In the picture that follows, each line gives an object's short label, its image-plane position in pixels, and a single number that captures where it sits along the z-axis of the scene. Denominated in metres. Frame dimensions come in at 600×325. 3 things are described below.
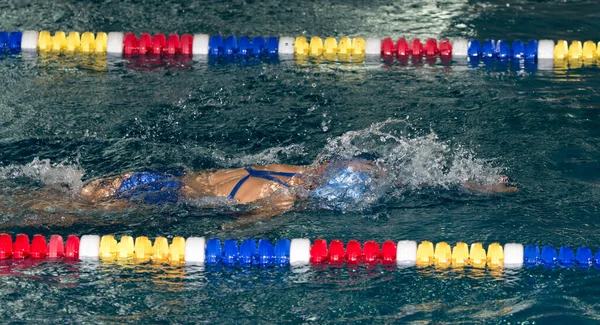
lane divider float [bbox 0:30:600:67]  13.92
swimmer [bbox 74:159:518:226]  9.37
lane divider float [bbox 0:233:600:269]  8.45
